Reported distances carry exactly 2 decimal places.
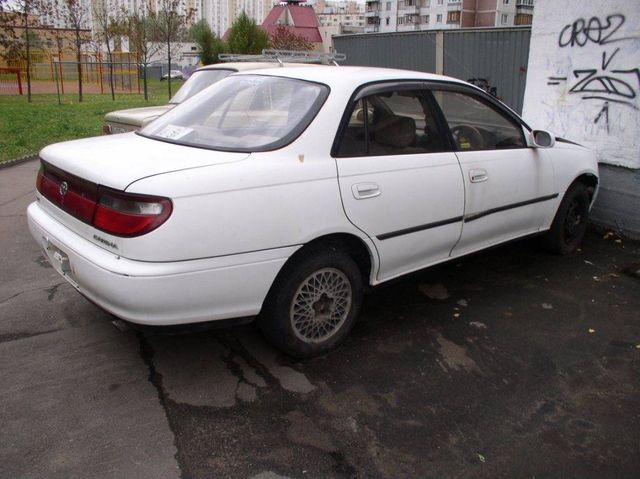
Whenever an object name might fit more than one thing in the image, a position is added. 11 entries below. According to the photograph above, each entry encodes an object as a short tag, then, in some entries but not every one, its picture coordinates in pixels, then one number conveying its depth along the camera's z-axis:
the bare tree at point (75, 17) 24.38
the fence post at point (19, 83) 26.20
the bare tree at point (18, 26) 19.12
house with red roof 71.04
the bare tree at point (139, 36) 28.61
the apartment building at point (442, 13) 75.62
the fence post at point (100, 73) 30.66
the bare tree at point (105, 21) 28.79
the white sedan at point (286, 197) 2.85
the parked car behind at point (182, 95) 7.23
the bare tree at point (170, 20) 25.75
